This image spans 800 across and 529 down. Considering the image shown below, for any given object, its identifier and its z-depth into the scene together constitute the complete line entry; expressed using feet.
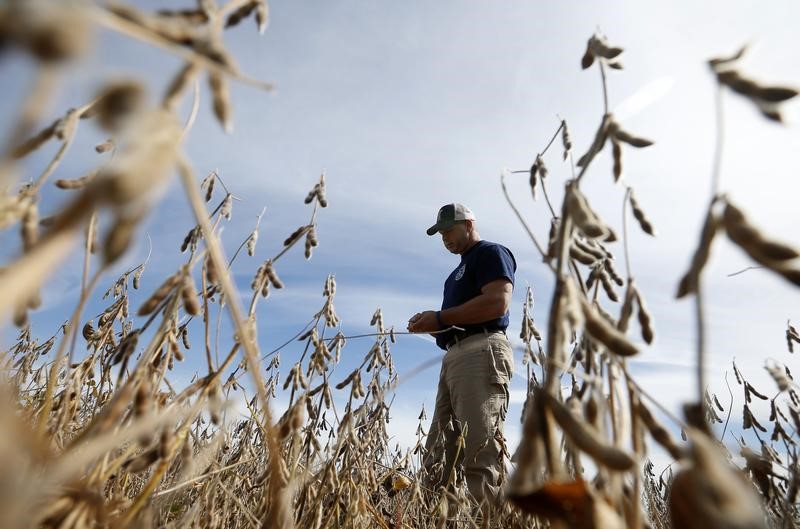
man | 12.25
